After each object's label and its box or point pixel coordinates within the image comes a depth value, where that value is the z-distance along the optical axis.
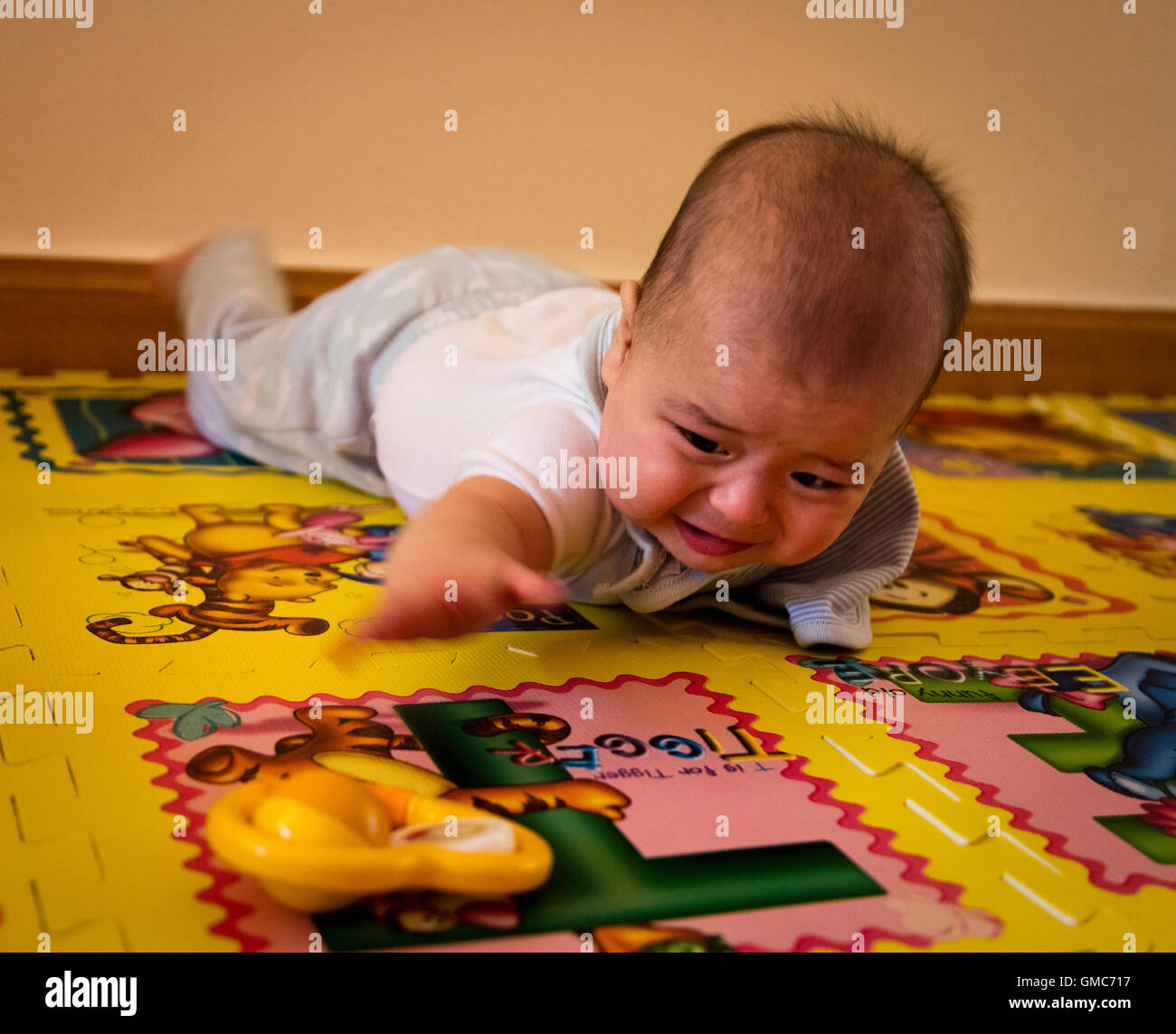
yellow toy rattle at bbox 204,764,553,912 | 0.45
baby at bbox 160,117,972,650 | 0.63
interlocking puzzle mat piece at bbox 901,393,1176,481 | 1.25
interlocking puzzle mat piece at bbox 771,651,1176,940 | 0.57
